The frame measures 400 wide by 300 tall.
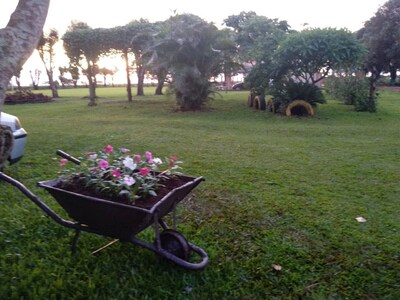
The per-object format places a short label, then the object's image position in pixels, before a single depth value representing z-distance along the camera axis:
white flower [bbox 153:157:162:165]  2.67
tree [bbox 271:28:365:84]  12.30
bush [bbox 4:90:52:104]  21.06
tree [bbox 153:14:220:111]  13.51
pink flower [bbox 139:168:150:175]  2.42
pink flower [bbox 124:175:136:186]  2.31
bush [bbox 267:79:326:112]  13.23
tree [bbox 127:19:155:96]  16.57
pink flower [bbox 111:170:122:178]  2.39
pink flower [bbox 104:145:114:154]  2.65
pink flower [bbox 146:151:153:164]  2.65
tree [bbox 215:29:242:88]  14.05
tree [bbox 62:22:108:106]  17.80
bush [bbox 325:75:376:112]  14.27
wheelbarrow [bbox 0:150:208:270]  2.21
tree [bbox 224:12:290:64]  14.24
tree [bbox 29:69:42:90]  43.21
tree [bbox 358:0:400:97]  19.25
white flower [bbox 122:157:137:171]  2.45
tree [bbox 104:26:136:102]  18.06
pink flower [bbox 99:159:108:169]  2.49
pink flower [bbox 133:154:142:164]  2.63
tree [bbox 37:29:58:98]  26.53
